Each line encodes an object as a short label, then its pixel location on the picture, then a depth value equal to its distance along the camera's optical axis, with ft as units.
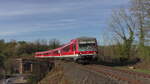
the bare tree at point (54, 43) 305.43
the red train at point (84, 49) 78.28
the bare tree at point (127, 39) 111.75
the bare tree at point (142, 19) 81.66
